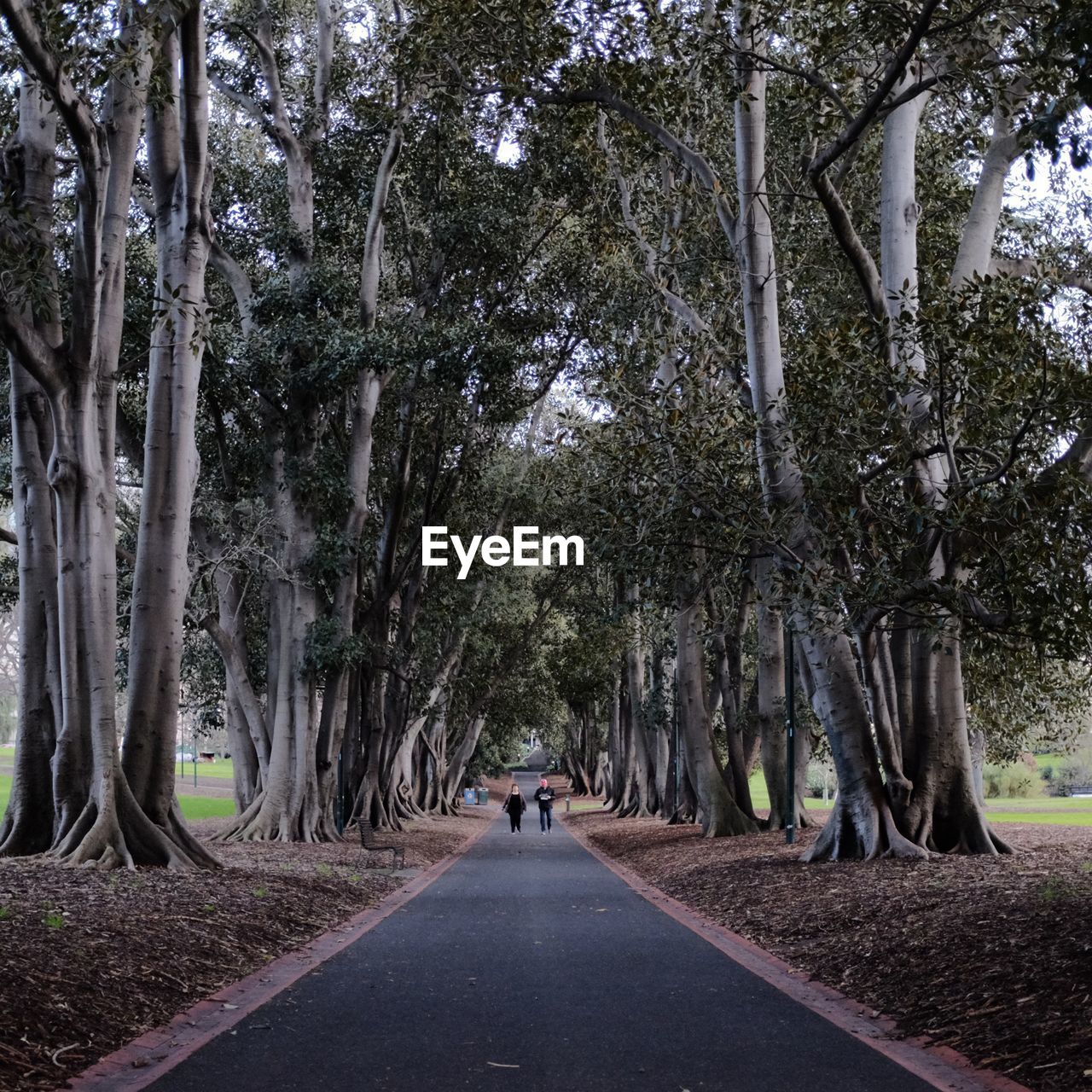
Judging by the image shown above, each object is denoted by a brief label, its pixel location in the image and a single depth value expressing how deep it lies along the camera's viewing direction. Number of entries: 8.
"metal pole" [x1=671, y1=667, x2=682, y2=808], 36.05
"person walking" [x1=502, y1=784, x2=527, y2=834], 38.84
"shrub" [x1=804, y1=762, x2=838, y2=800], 89.19
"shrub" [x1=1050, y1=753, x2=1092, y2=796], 88.19
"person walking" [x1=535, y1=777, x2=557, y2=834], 39.06
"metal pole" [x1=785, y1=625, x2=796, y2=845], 21.73
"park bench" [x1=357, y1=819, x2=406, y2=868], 22.69
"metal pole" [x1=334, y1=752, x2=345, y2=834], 30.00
